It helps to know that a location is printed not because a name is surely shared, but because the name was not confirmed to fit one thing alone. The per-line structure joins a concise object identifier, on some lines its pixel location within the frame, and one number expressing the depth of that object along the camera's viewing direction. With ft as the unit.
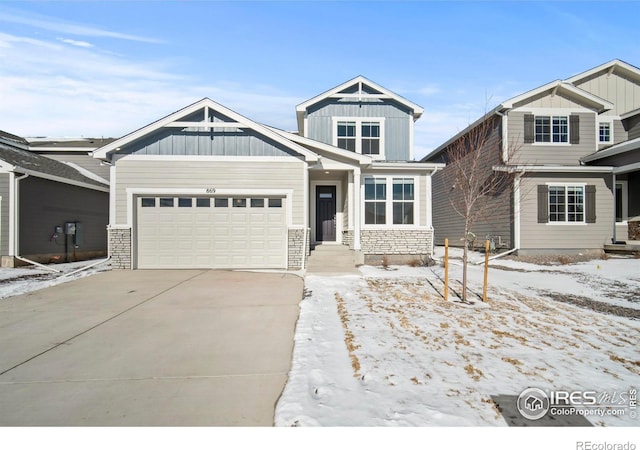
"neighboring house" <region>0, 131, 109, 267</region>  38.29
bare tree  46.65
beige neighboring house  45.52
